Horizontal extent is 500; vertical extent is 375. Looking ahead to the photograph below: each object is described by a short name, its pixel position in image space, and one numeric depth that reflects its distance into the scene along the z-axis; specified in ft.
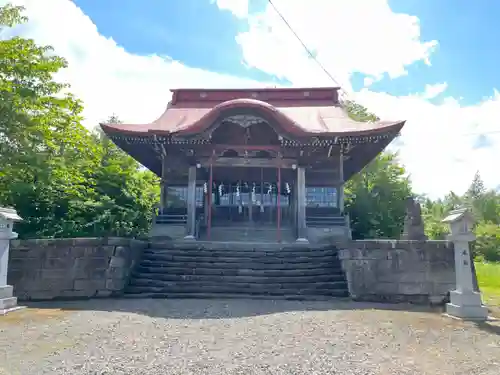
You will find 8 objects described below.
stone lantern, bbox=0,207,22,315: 21.58
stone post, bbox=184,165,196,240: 40.43
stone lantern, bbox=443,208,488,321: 20.44
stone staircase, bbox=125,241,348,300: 26.53
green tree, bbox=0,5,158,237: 32.48
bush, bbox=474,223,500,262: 73.27
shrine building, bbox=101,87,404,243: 38.96
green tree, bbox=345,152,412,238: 52.65
